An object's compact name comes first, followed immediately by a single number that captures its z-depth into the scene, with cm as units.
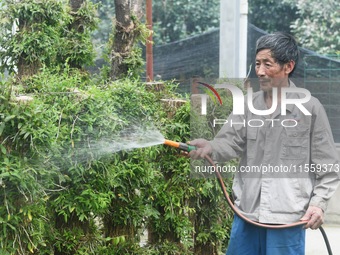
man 704
